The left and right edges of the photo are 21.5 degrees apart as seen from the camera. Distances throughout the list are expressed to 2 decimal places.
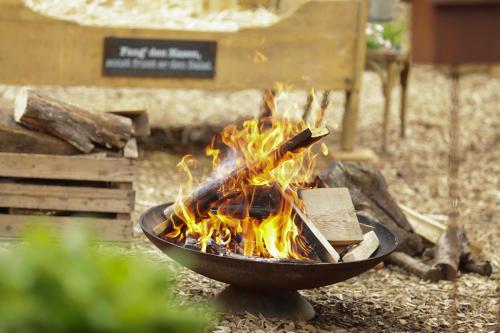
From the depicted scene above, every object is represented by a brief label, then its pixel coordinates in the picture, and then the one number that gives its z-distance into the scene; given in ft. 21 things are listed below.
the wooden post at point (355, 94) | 33.23
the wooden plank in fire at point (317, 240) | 17.95
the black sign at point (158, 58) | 31.38
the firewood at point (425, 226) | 25.41
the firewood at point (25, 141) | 23.08
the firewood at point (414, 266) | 22.99
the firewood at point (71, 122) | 22.61
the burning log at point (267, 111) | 22.89
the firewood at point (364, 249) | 18.44
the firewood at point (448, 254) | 23.01
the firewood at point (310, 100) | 24.95
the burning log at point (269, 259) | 17.18
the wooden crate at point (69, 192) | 23.03
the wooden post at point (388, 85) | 37.72
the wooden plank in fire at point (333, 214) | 18.73
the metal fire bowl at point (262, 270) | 16.94
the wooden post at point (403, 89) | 39.94
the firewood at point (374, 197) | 24.14
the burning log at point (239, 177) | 18.69
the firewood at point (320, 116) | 20.67
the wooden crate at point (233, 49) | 30.57
